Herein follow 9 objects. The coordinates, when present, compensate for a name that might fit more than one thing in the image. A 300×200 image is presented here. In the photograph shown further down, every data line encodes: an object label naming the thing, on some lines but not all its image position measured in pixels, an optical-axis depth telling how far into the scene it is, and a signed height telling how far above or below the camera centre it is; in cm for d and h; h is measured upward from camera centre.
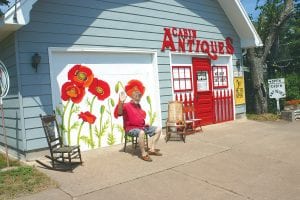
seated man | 513 -56
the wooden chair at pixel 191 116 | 730 -66
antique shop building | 522 +89
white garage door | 563 +13
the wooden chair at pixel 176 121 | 655 -68
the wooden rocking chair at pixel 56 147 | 468 -85
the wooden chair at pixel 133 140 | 547 -103
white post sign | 959 +0
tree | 991 +127
